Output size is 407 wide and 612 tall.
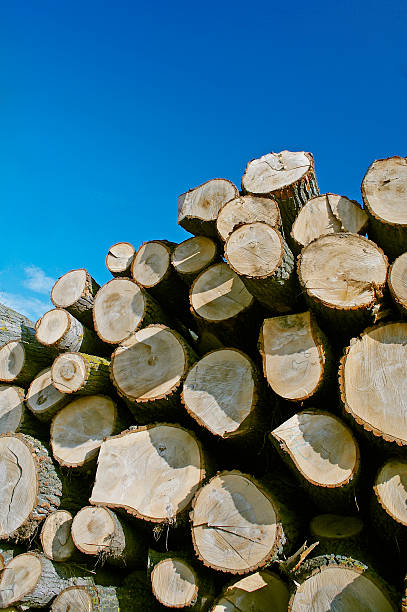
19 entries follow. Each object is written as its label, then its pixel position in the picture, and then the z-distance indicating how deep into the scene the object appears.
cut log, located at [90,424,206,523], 2.58
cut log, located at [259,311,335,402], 2.38
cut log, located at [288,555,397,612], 1.87
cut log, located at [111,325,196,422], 2.87
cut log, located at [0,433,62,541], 3.00
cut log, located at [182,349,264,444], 2.55
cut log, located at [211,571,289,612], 2.19
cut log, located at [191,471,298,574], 2.20
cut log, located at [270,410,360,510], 2.15
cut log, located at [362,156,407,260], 2.68
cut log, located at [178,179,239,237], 3.54
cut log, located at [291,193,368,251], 2.94
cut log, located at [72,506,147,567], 2.62
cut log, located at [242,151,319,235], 3.24
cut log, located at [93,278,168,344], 3.40
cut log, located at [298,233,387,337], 2.39
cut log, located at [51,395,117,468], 3.12
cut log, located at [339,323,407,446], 2.13
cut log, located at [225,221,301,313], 2.57
